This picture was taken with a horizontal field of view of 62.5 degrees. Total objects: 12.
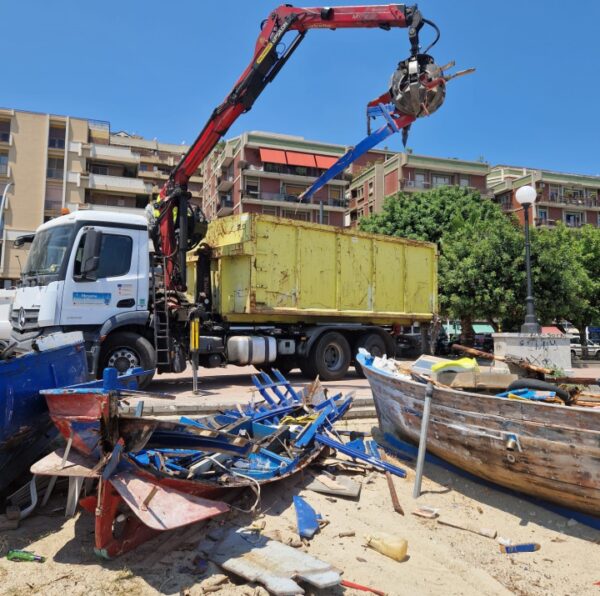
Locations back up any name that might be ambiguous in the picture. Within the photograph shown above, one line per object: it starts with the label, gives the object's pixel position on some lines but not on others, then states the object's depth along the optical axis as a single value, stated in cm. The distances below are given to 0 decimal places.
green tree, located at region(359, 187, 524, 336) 1742
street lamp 947
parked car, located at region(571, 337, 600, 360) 2470
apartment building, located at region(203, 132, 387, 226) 4450
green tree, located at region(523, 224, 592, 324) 1712
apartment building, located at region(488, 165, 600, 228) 4906
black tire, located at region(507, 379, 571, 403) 429
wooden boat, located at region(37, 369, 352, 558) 304
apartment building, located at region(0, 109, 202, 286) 4050
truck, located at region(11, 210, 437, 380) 780
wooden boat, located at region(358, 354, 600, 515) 355
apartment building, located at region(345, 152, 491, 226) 4491
